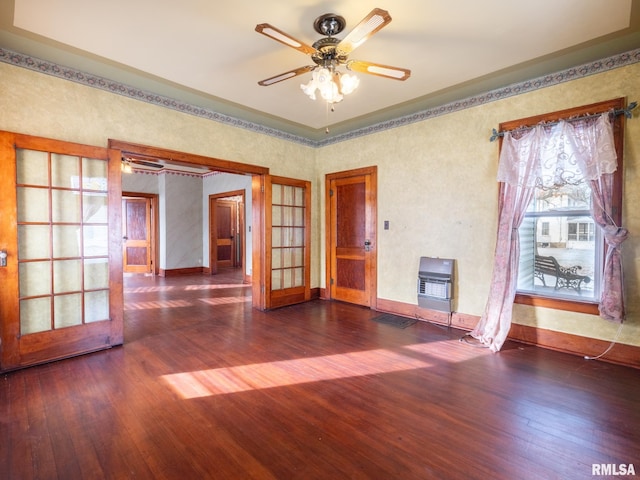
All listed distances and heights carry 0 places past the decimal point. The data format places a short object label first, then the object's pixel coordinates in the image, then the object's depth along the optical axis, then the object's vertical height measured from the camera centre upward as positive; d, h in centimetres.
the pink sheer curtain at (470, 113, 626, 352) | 283 +51
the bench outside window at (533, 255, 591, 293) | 319 -40
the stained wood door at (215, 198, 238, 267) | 938 +17
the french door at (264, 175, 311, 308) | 487 -7
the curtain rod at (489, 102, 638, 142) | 280 +115
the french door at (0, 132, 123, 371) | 270 -12
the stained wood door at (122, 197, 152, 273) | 839 +10
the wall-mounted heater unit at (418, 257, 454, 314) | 394 -62
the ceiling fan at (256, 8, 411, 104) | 233 +136
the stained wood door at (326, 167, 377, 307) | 489 +0
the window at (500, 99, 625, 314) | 303 -6
